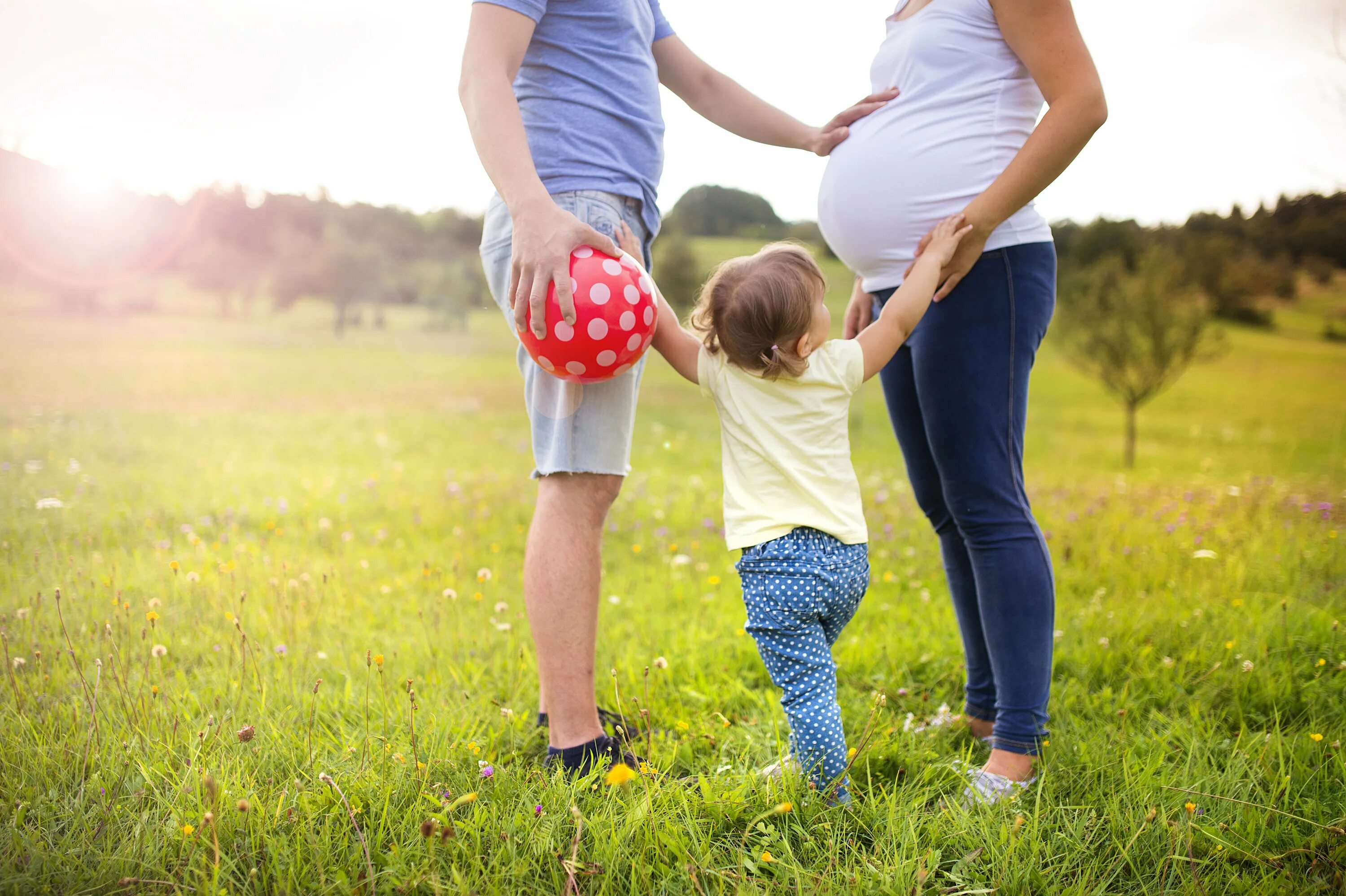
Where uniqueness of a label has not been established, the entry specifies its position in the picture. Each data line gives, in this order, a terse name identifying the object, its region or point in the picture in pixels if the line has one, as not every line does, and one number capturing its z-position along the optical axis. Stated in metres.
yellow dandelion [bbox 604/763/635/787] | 1.24
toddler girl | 1.75
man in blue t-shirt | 1.82
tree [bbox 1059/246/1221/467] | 8.97
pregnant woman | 1.86
